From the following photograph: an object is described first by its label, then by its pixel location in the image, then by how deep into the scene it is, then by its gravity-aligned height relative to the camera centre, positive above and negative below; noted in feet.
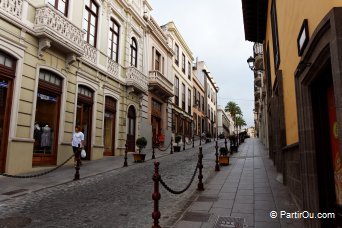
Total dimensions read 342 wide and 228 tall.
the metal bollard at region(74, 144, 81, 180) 31.22 -2.24
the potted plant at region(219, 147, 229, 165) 42.34 -1.42
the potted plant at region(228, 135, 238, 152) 60.31 +1.32
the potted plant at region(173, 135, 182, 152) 70.33 +0.18
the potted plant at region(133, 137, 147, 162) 47.67 +0.16
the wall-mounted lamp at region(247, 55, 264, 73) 51.31 +15.54
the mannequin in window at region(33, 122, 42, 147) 37.55 +1.75
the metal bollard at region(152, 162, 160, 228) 14.88 -2.52
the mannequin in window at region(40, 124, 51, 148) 38.78 +1.41
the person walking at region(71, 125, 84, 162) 39.58 +1.19
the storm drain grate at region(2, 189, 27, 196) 24.05 -3.72
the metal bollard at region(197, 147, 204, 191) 26.16 -3.11
